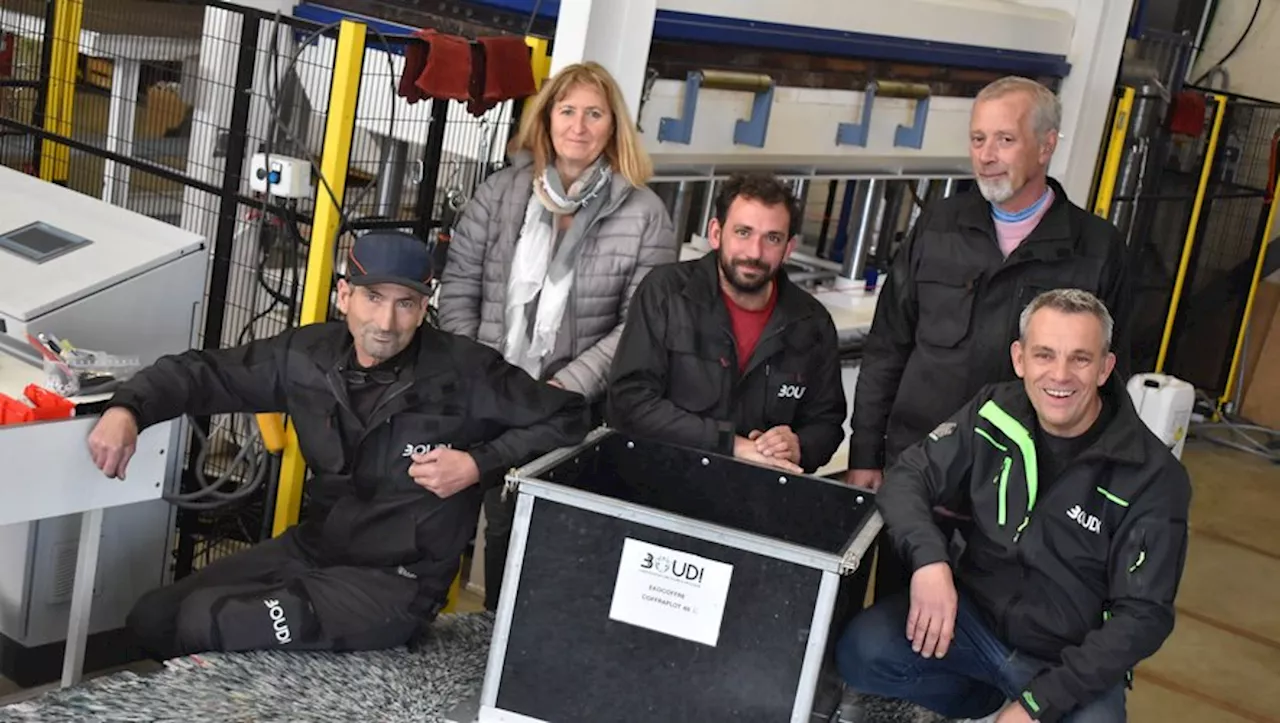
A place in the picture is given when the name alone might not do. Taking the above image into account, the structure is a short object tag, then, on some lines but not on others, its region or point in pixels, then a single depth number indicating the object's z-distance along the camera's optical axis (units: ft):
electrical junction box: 12.01
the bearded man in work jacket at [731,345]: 11.05
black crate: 9.21
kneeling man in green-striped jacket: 9.72
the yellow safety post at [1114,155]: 20.81
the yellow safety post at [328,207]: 11.55
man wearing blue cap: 10.58
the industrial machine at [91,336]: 10.89
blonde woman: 11.71
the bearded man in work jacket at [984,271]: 11.08
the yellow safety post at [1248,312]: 25.45
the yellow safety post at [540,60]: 13.15
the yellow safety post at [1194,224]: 23.52
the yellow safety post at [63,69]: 15.88
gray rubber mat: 9.85
